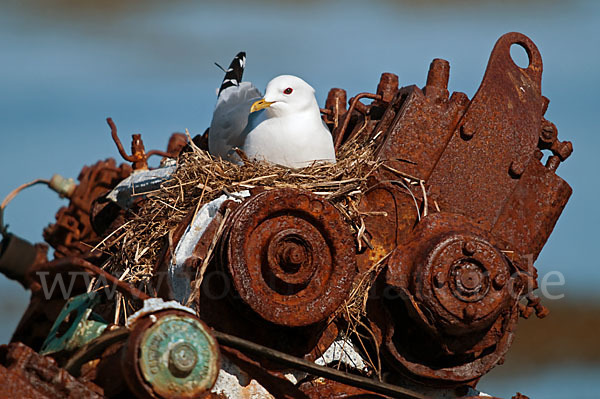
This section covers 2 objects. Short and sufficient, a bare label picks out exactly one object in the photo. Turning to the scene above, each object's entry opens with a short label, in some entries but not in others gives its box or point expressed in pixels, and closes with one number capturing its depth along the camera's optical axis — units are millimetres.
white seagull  7891
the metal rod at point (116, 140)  9125
